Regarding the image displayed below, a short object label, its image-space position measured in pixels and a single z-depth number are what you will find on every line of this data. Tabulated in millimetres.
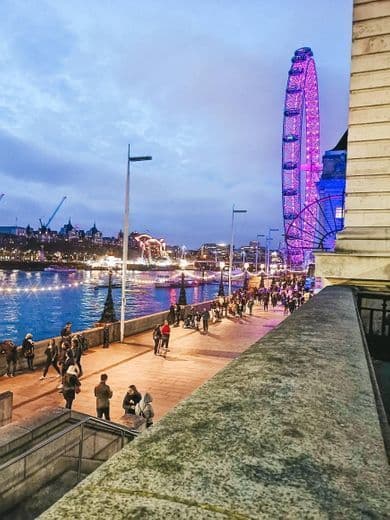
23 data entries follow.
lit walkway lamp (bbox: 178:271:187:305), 33219
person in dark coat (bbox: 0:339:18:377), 14281
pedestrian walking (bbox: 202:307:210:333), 25094
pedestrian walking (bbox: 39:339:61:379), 14422
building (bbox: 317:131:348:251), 55938
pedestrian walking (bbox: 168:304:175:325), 27058
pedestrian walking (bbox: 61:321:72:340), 16686
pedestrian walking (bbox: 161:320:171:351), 19094
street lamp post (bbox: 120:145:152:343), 21406
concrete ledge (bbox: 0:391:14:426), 9305
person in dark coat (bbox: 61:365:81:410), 11102
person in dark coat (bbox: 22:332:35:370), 15102
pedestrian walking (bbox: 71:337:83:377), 13977
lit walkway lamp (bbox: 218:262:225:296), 43969
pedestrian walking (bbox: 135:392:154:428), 9695
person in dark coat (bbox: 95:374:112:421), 10141
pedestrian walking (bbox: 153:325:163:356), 18844
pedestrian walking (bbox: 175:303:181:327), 27967
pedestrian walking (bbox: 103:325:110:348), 20002
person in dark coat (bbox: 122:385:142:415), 10318
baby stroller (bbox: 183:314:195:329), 26734
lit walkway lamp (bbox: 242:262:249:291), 60969
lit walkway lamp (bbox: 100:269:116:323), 22375
